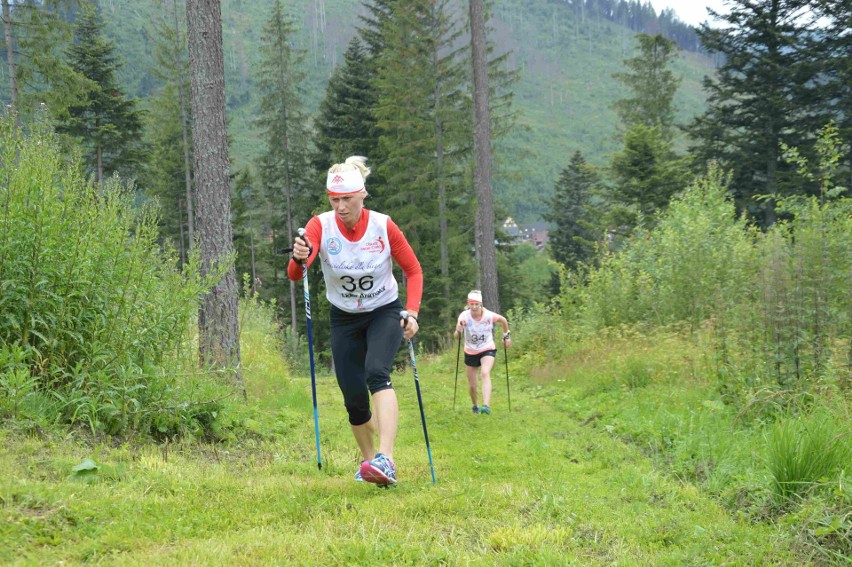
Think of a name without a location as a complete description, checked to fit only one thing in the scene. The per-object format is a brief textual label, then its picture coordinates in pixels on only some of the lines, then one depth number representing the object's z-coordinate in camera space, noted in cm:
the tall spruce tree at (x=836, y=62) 2689
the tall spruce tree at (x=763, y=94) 2786
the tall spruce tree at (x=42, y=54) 1983
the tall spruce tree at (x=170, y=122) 4184
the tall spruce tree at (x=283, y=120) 4144
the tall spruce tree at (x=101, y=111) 3575
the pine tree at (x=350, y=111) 3591
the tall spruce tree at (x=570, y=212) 5672
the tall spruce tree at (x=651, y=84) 4053
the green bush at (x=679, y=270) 1277
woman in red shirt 543
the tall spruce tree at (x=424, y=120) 2909
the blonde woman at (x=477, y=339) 1088
